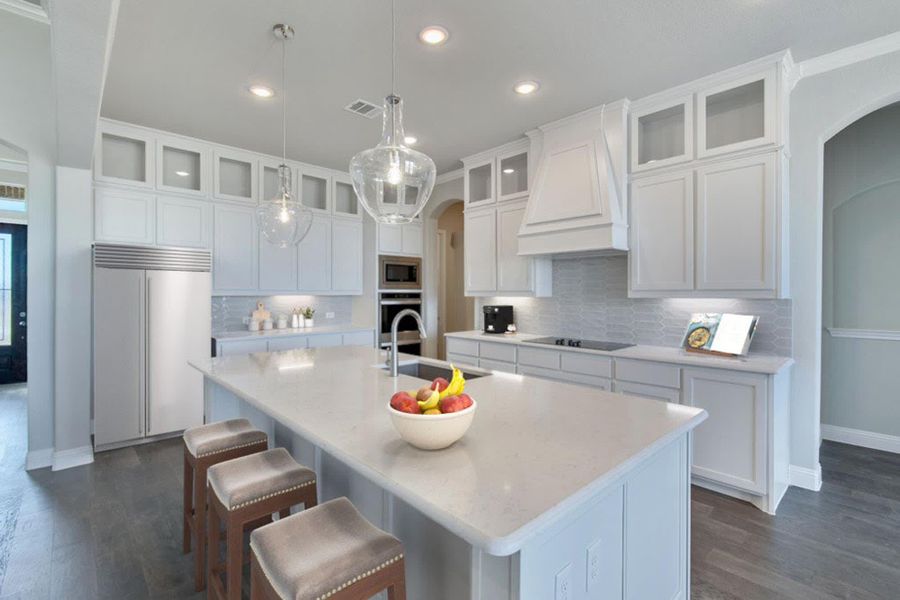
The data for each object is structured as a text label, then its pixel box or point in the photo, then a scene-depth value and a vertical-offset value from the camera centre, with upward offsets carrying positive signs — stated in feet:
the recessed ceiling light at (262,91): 9.93 +5.00
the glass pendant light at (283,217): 9.21 +1.81
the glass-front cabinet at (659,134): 10.34 +4.32
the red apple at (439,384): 4.29 -0.90
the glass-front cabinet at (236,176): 14.39 +4.32
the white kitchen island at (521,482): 3.10 -1.44
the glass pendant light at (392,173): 6.09 +1.87
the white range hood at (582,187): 10.84 +3.09
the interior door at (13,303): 18.24 -0.31
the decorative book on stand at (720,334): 9.41 -0.78
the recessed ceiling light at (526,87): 9.78 +5.05
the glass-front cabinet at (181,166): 13.11 +4.27
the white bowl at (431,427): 3.70 -1.16
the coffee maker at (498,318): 14.83 -0.68
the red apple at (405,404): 3.91 -1.00
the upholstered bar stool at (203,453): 6.14 -2.42
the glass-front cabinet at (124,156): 12.18 +4.28
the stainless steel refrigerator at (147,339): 11.27 -1.20
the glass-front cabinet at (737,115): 8.93 +4.27
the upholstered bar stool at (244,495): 4.81 -2.40
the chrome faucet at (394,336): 6.87 -0.66
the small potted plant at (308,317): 16.61 -0.77
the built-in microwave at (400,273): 17.65 +1.12
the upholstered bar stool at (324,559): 3.42 -2.28
